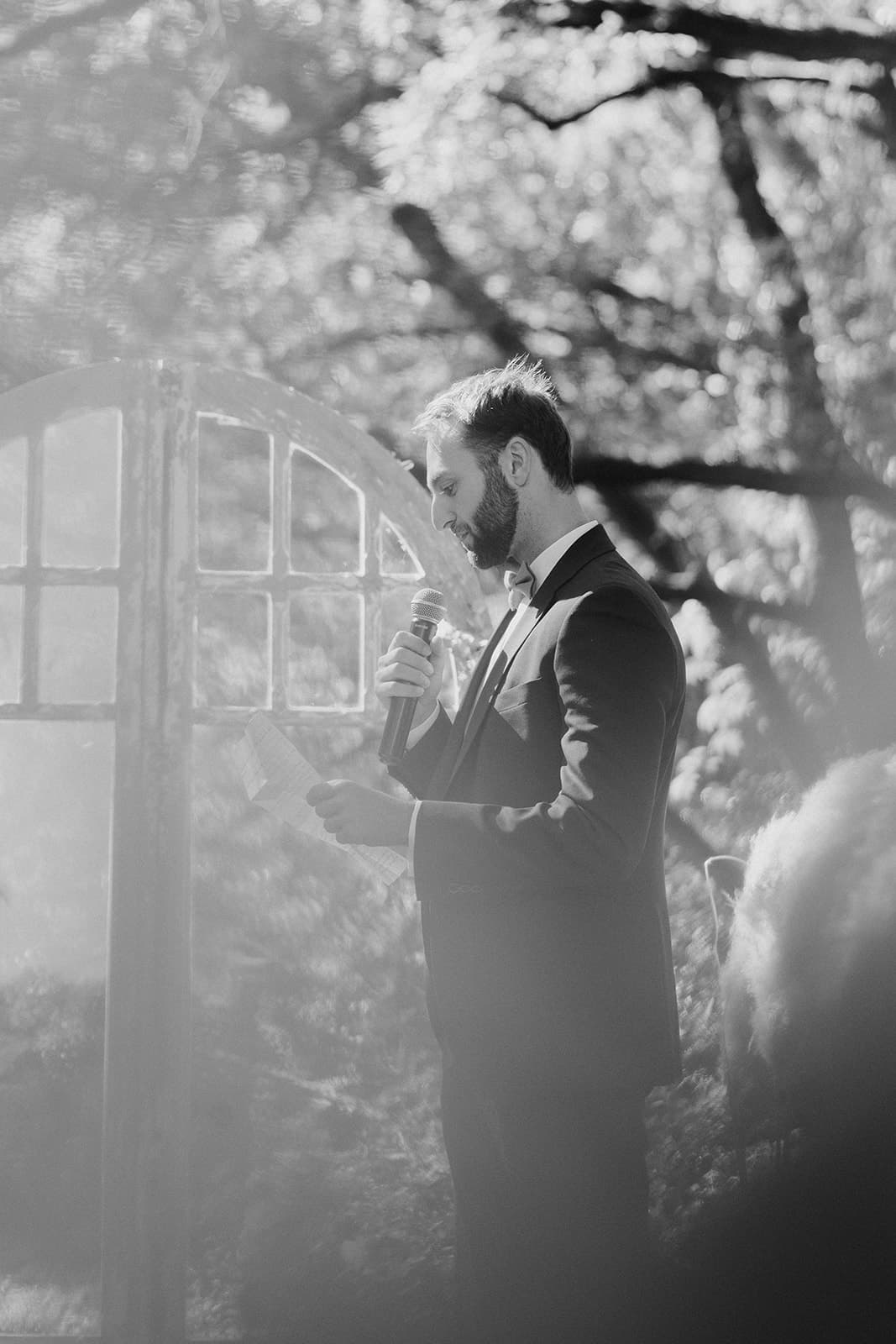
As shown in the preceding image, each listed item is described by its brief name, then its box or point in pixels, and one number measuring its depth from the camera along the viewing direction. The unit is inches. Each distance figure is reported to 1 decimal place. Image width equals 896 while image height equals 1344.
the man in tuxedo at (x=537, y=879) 152.1
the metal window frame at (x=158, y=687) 180.3
